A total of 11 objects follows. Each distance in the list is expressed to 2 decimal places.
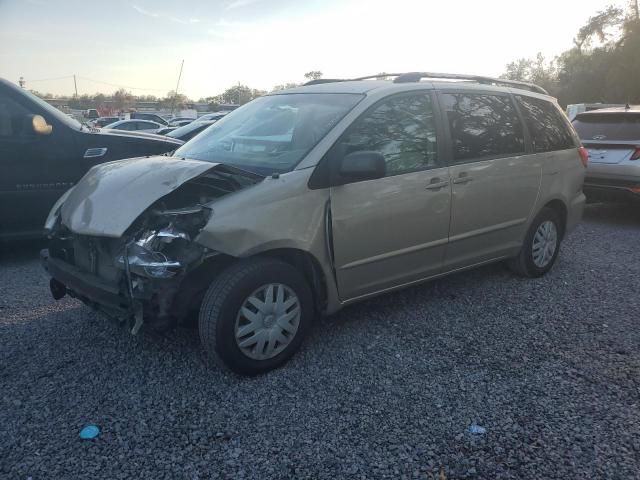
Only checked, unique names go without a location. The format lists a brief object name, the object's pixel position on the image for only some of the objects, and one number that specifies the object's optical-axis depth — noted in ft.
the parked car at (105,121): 81.41
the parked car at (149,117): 91.98
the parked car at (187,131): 38.70
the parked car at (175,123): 76.38
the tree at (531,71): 180.65
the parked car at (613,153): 24.79
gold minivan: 10.32
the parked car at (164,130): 51.84
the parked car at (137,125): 68.82
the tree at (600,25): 113.70
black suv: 17.71
